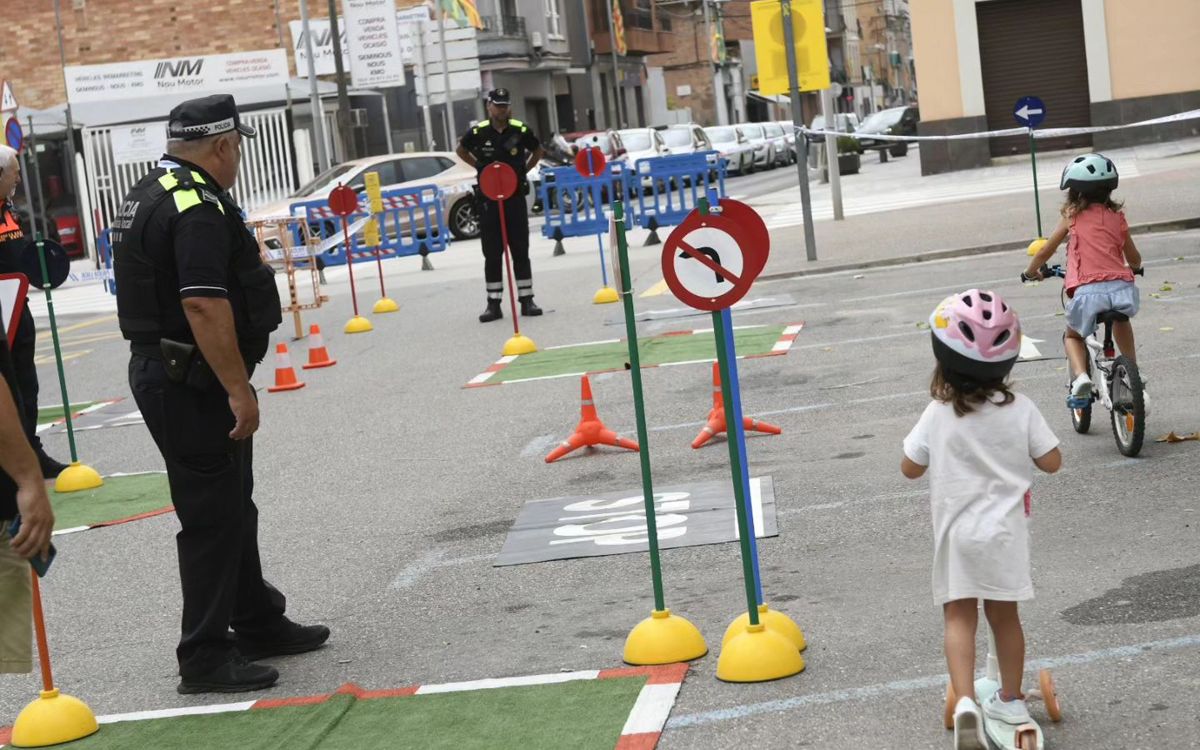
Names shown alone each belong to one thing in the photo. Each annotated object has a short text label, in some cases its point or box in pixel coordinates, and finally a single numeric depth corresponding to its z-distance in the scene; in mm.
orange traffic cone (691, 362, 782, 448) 9977
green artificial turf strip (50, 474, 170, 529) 9828
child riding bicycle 8484
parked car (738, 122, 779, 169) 53312
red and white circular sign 5465
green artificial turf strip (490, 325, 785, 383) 13523
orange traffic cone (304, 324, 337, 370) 15492
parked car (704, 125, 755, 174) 51250
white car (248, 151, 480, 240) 30581
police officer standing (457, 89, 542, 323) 16609
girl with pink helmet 4668
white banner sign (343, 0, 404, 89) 37031
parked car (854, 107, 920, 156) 51966
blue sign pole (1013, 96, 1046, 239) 18609
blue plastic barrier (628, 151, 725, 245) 26422
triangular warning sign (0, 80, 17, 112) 25609
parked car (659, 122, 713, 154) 45062
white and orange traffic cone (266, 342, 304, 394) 14188
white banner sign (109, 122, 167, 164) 35406
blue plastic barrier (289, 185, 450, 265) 27422
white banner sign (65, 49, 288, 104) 41938
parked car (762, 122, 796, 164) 55194
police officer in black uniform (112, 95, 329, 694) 5969
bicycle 8203
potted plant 43312
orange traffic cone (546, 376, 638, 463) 10023
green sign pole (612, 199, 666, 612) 5637
